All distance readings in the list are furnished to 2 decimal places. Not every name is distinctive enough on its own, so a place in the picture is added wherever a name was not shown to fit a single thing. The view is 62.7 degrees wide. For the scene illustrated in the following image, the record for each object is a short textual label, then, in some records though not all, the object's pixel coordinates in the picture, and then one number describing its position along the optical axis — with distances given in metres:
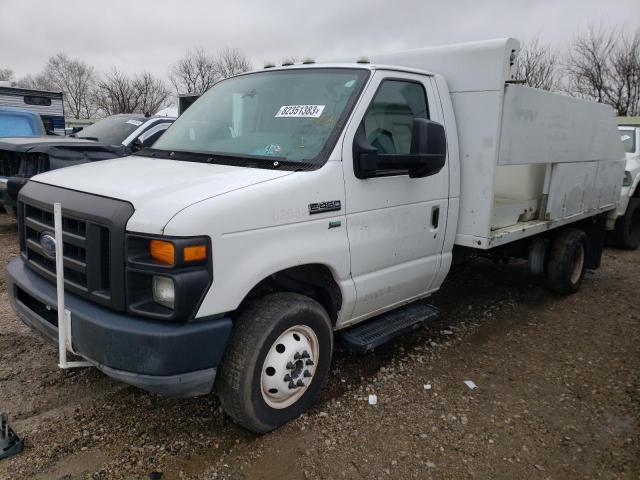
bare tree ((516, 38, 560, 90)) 30.69
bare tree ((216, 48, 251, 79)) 43.57
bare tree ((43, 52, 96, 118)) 55.00
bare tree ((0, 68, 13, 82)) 51.98
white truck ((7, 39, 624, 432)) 2.57
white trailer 14.86
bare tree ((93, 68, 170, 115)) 46.41
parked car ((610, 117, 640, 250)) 8.42
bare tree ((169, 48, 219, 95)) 46.78
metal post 2.66
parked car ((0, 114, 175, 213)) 6.81
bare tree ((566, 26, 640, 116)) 29.91
